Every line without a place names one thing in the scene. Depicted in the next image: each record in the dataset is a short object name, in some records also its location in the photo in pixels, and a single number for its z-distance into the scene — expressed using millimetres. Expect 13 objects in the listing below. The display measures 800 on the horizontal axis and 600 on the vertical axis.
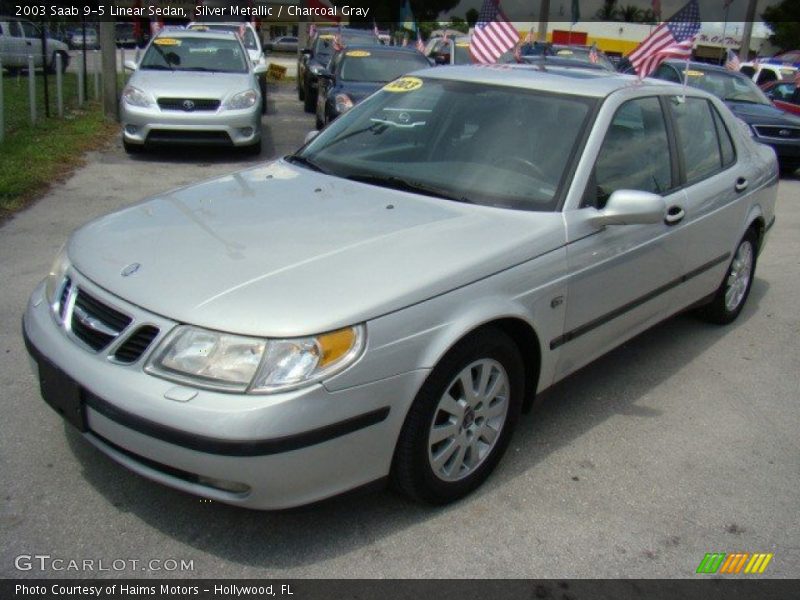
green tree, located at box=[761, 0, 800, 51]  49744
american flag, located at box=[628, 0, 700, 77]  6430
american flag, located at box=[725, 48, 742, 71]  16859
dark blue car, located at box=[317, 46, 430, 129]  11586
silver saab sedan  2557
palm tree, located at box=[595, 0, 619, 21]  62781
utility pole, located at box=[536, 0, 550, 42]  29845
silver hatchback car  9992
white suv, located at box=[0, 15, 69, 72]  21852
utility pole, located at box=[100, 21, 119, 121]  13120
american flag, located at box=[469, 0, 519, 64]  9656
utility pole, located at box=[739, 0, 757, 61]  26331
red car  14297
